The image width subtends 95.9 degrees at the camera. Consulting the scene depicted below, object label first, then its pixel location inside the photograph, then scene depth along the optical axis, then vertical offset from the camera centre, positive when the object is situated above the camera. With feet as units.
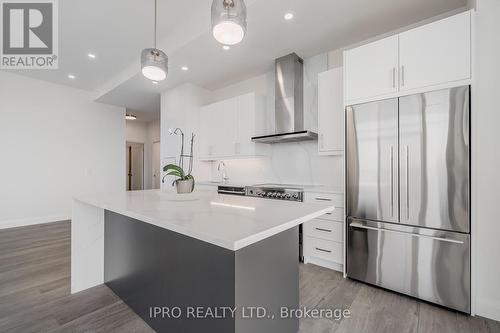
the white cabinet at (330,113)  9.02 +2.21
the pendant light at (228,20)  4.71 +3.11
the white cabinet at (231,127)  12.06 +2.24
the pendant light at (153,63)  6.52 +3.02
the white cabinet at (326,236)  8.29 -2.71
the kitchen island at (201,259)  3.52 -1.89
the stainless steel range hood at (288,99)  10.73 +3.35
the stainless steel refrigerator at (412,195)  5.88 -0.85
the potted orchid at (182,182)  6.12 -0.43
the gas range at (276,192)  9.05 -1.13
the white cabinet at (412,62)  5.96 +3.09
